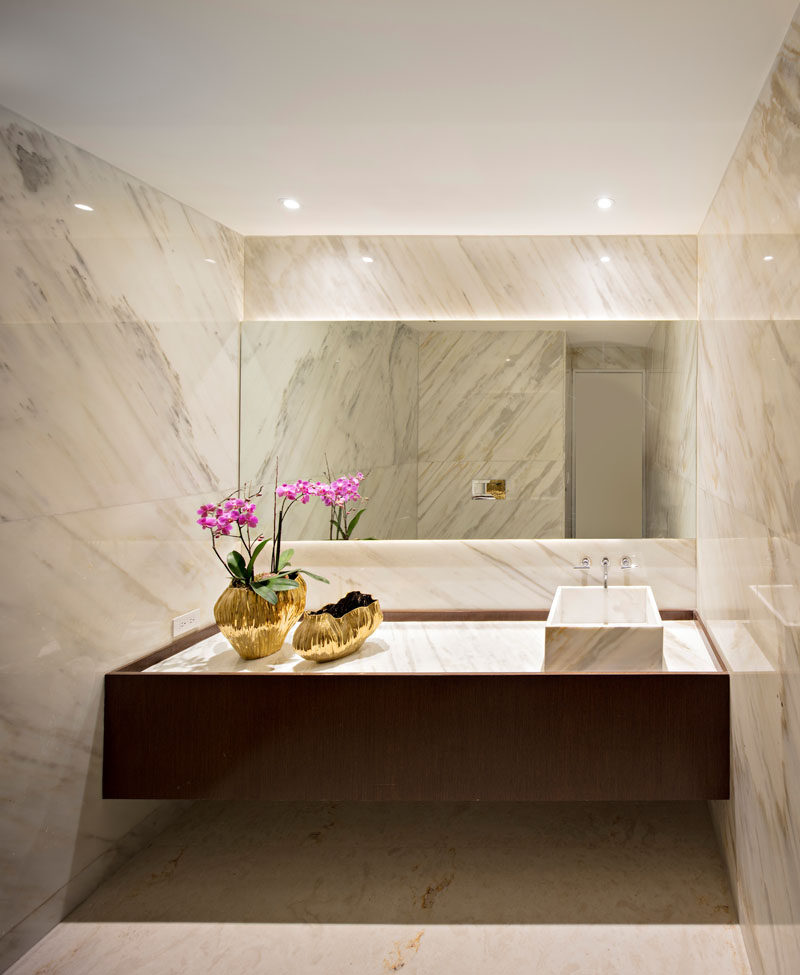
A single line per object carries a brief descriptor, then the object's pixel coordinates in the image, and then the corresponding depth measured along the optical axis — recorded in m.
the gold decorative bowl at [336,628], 2.14
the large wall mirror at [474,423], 2.72
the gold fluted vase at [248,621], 2.18
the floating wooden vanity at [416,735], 1.92
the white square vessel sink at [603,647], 1.97
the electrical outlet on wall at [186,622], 2.35
